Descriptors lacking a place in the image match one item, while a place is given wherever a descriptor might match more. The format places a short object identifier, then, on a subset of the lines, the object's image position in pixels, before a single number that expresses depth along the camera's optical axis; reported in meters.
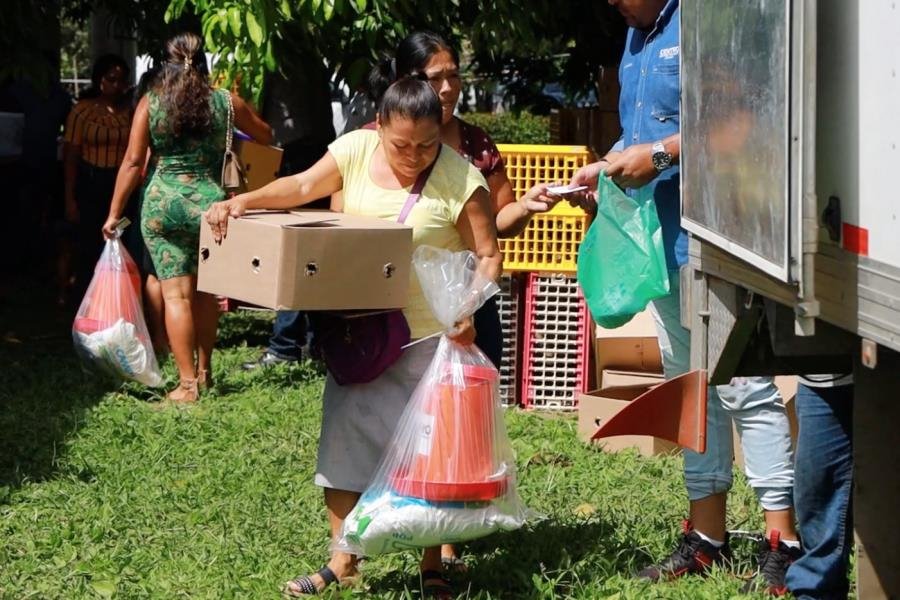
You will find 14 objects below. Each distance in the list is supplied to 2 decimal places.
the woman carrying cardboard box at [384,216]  6.55
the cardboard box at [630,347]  10.38
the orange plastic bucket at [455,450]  6.17
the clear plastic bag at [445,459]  6.19
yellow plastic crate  10.38
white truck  3.92
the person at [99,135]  14.01
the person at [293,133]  12.74
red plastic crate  10.95
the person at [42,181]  16.90
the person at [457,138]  7.14
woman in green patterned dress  10.99
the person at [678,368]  6.49
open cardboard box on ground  9.59
